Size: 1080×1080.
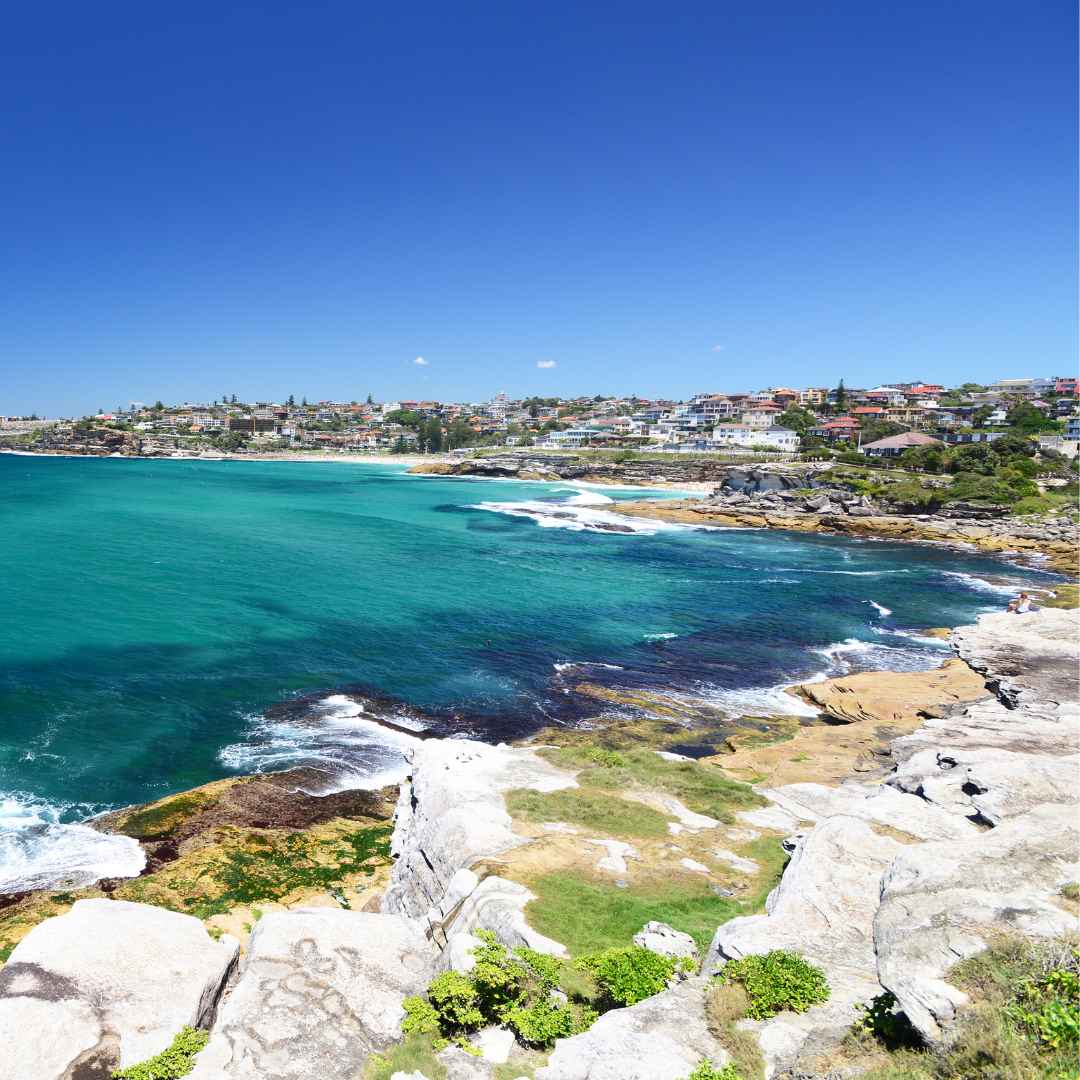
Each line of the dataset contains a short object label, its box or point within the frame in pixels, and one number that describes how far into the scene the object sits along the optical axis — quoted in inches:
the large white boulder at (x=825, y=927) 326.3
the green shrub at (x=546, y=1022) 357.7
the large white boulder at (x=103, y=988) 341.4
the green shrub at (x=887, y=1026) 298.8
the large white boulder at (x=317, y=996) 350.6
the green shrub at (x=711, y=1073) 291.0
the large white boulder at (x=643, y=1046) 306.0
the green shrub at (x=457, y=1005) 368.2
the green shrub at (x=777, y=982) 340.2
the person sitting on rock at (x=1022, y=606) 1679.4
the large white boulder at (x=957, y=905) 301.3
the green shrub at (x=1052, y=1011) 257.3
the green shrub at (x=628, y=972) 380.8
